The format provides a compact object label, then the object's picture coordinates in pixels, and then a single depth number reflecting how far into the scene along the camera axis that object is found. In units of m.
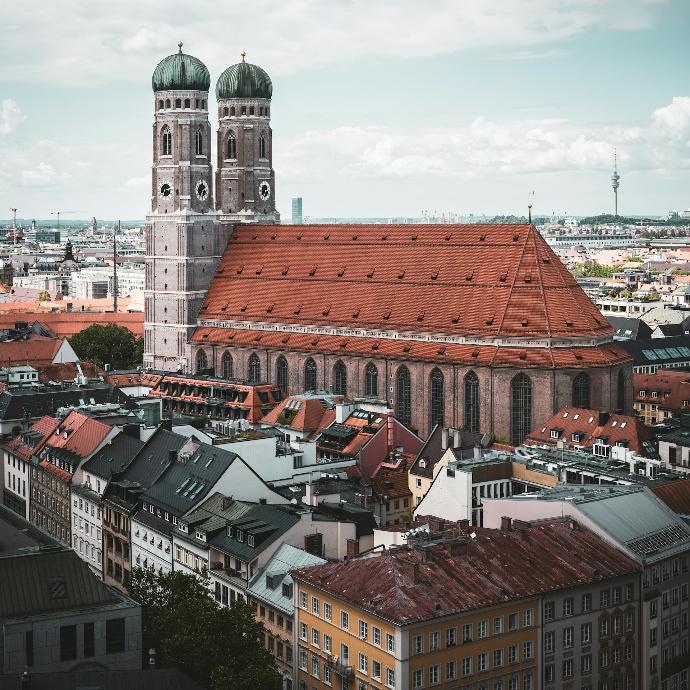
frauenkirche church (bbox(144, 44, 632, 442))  135.25
